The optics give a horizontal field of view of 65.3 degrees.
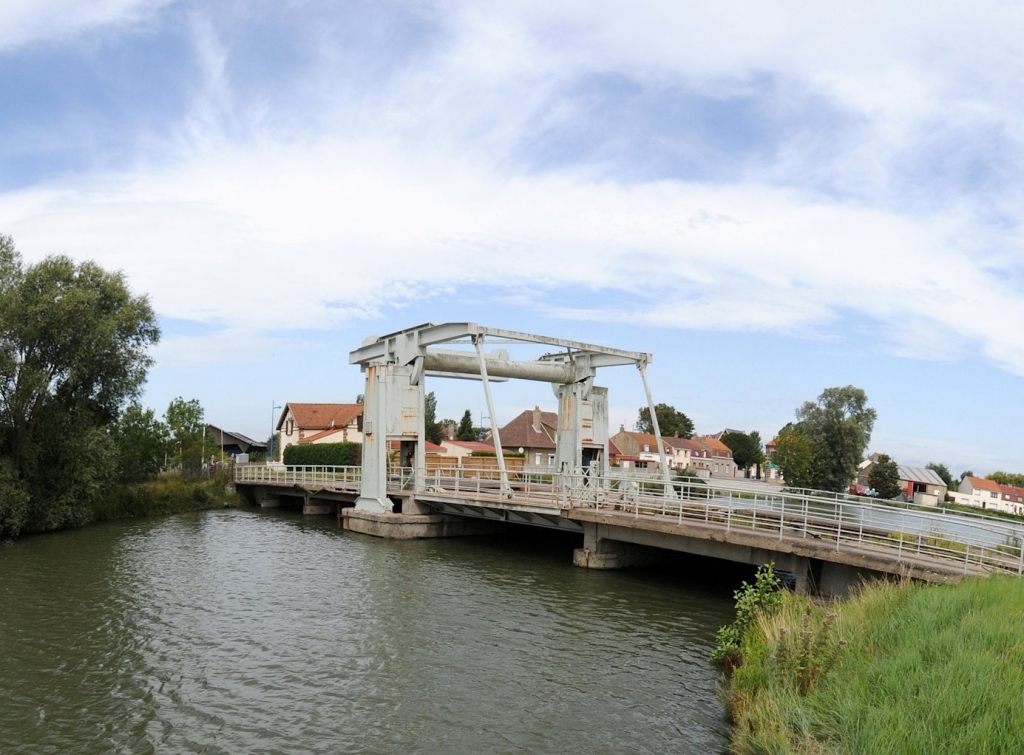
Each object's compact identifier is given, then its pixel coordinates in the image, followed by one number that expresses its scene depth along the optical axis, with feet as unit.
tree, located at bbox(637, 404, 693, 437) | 386.93
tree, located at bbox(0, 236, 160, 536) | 93.66
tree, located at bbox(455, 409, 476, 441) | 307.37
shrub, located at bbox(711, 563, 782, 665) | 44.52
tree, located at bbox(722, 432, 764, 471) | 452.35
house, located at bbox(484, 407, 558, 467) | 228.22
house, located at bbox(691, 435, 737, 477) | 364.40
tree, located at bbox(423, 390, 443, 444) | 278.17
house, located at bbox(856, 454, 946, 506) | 349.61
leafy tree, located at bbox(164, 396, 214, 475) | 170.60
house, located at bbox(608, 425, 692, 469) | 310.04
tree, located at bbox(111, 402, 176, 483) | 138.31
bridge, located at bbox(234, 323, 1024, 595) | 53.57
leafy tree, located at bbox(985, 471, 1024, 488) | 426.10
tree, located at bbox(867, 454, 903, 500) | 273.75
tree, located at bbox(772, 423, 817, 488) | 268.62
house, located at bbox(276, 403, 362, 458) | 220.02
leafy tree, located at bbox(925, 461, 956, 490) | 425.20
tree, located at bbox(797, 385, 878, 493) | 269.44
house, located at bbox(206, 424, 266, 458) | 244.42
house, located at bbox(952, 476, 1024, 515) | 355.36
